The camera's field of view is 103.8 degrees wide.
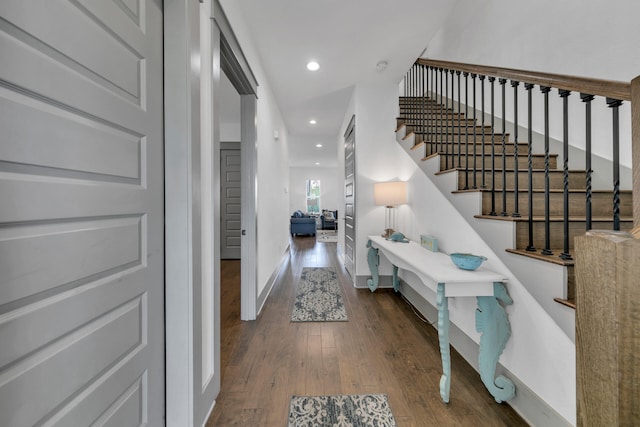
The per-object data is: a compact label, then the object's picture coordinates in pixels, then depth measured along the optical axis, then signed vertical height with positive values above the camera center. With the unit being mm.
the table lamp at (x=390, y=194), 2980 +206
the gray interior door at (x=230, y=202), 5004 +183
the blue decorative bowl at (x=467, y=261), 1514 -304
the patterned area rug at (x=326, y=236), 7480 -827
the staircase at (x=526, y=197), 1231 +85
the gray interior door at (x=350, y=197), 3516 +219
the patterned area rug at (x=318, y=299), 2469 -1022
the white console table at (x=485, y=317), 1398 -605
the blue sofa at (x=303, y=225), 8422 -469
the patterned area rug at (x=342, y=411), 1284 -1076
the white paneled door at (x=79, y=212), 558 -2
